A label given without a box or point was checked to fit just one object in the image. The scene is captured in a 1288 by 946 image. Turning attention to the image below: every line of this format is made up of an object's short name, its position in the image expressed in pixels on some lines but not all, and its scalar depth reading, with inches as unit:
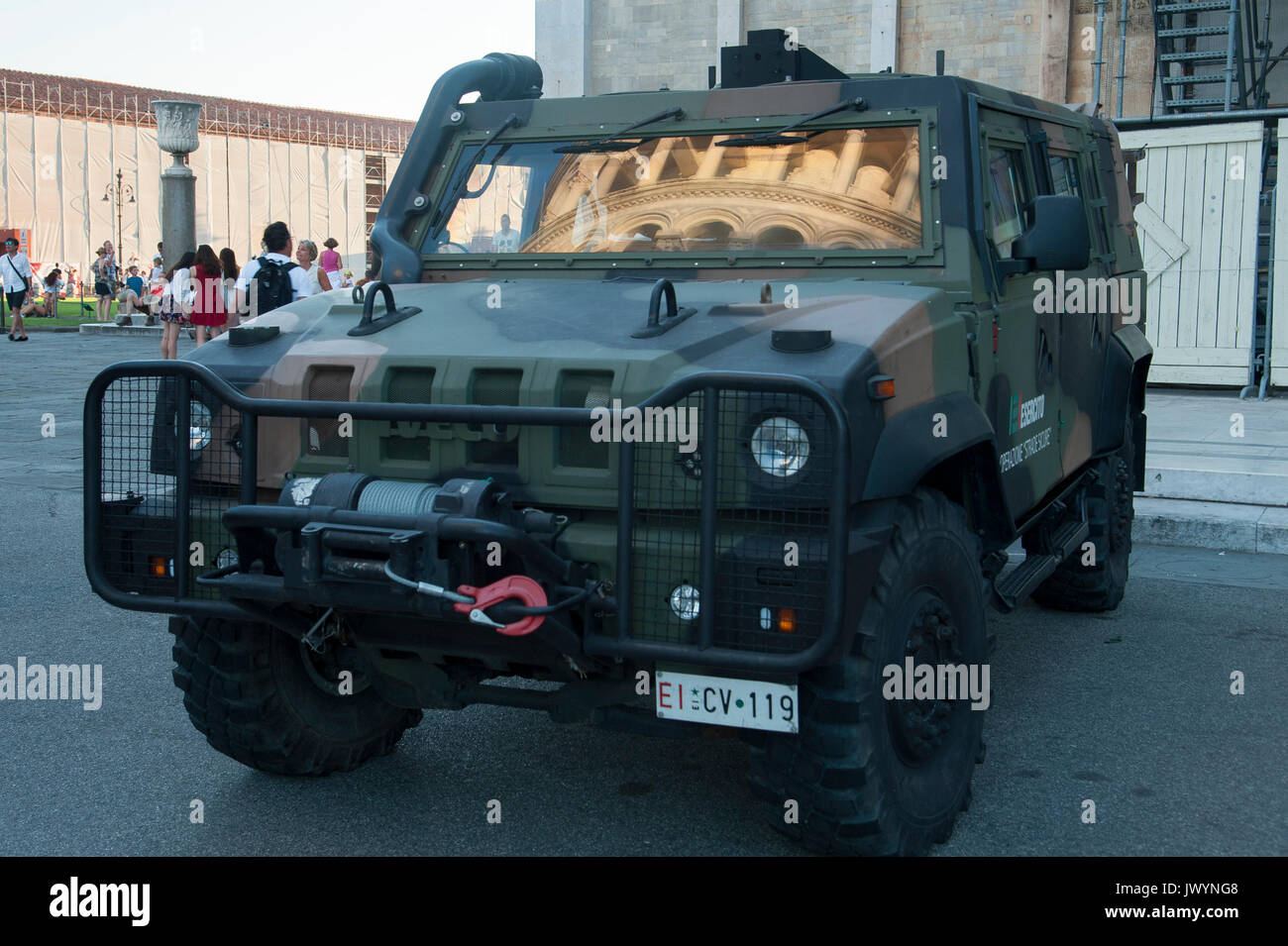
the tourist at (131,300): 1226.0
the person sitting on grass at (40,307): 1461.6
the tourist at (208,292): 486.3
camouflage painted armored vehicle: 130.0
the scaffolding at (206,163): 2140.7
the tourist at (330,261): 611.6
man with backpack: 418.6
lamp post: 2138.4
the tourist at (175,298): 568.1
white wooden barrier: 519.8
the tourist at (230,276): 495.2
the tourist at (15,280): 960.9
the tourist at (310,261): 482.0
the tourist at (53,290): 1378.0
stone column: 903.7
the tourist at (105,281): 1277.1
